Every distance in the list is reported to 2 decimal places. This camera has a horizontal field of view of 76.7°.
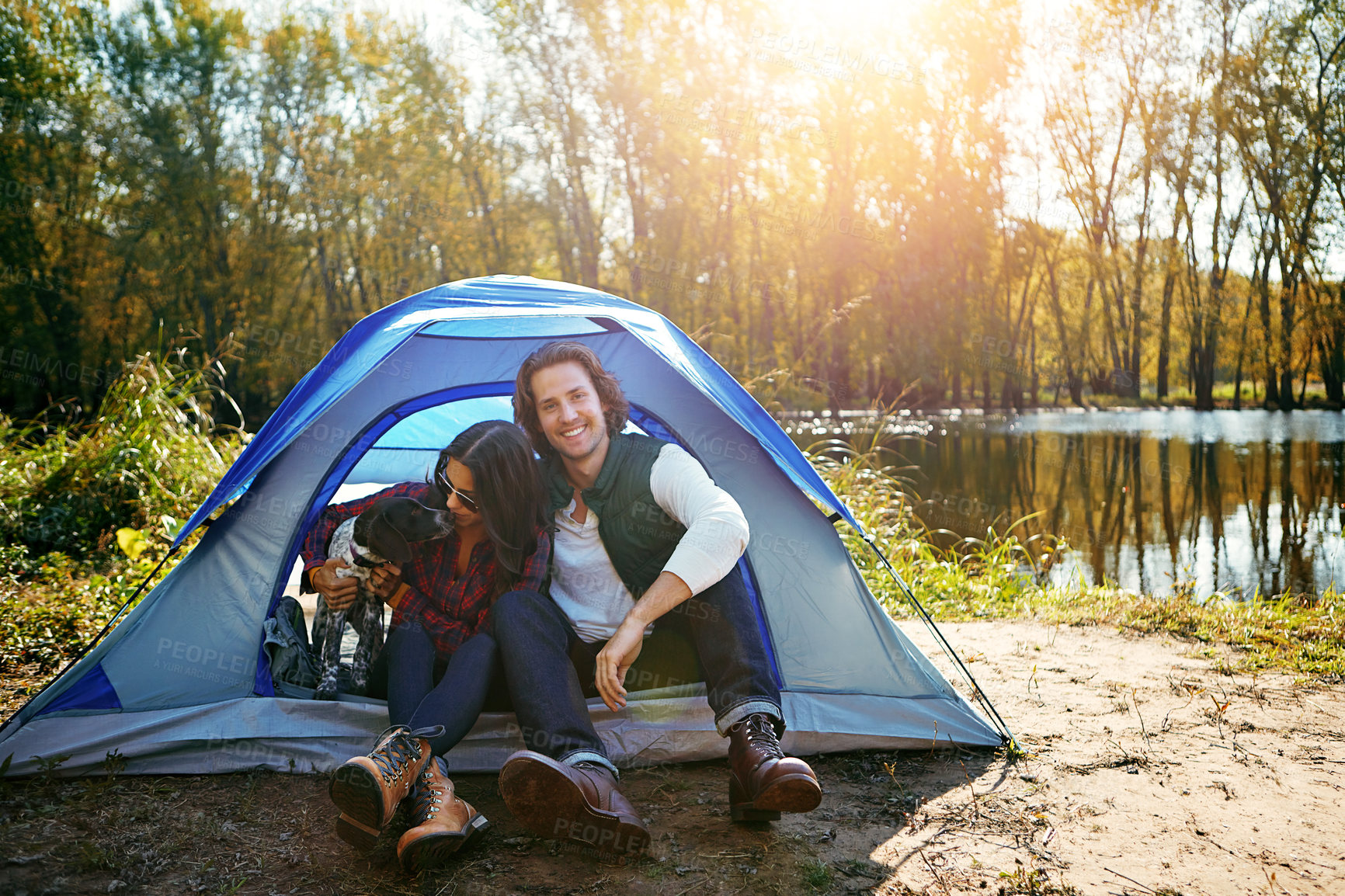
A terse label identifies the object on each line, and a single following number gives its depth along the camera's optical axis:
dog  2.34
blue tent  2.34
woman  2.03
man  1.78
